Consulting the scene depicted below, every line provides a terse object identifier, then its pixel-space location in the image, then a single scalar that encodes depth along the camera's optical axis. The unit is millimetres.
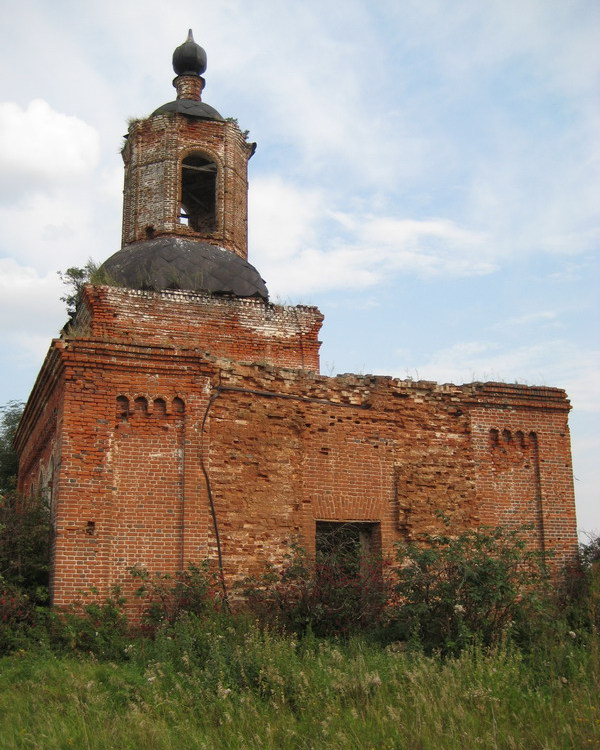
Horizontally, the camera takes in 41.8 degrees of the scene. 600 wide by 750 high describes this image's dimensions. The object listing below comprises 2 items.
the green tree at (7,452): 17244
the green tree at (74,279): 18198
